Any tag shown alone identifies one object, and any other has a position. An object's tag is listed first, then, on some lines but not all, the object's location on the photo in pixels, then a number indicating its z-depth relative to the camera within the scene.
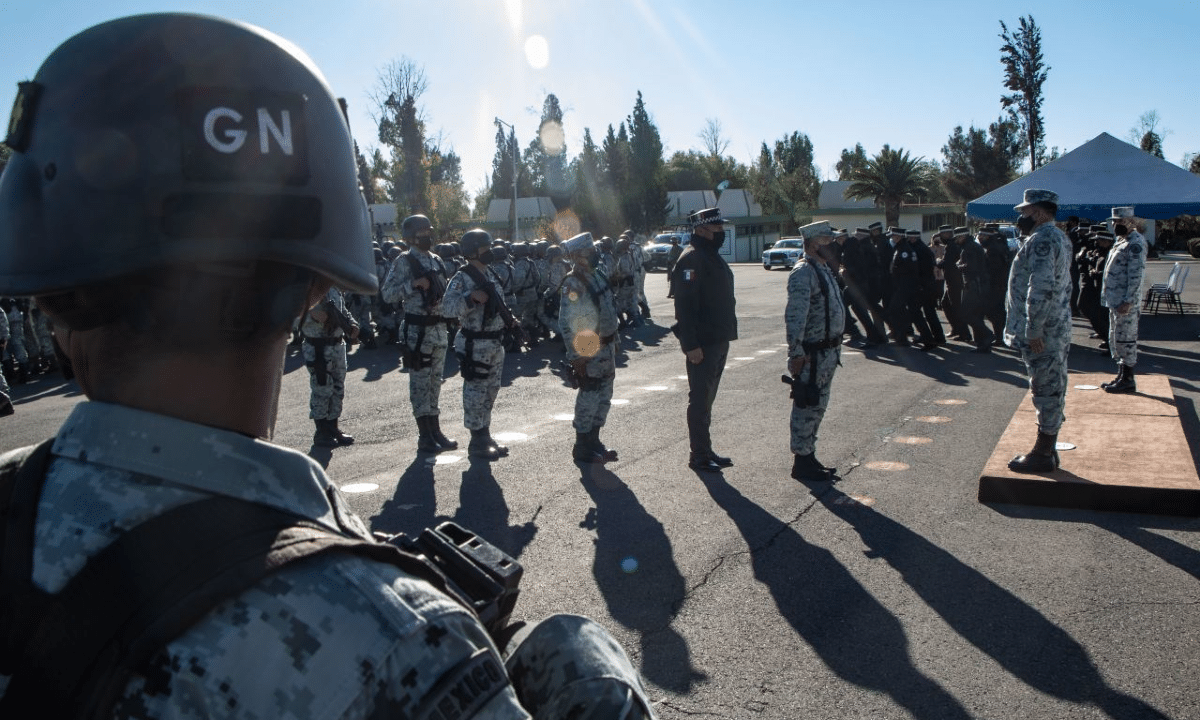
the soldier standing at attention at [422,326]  7.74
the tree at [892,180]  48.31
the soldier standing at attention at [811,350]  6.33
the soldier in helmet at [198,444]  0.80
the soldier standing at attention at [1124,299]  9.10
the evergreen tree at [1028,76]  48.41
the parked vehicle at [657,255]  42.41
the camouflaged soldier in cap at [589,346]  7.05
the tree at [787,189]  69.22
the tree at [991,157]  57.50
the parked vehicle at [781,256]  37.69
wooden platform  5.29
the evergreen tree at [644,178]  66.75
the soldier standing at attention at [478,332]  7.42
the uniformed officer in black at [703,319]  6.61
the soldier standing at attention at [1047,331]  5.80
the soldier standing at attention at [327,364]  7.73
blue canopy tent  15.39
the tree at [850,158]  82.62
